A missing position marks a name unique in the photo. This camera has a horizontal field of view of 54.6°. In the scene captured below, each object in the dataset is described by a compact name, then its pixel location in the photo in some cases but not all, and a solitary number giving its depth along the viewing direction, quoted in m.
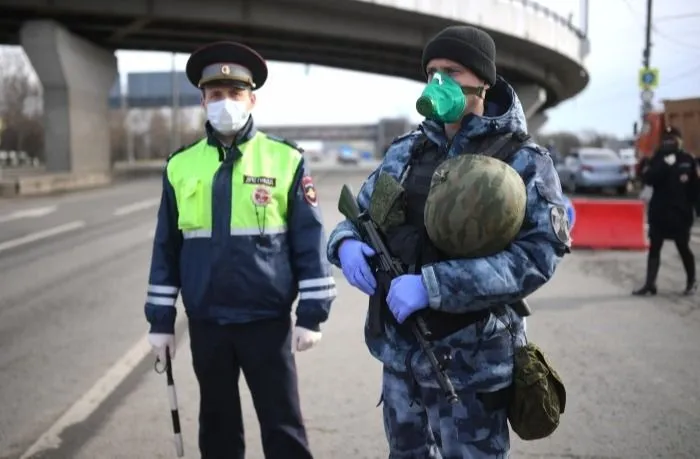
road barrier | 10.88
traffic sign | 24.47
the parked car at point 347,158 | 80.75
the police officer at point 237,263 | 2.81
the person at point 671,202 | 7.13
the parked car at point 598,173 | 21.77
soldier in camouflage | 2.02
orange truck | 18.25
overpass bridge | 23.56
